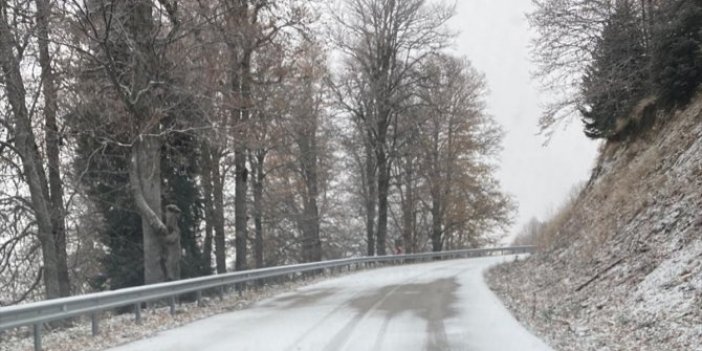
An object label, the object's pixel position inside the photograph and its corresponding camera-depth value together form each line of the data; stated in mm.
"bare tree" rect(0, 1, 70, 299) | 15047
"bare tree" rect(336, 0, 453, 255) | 36406
